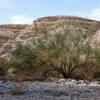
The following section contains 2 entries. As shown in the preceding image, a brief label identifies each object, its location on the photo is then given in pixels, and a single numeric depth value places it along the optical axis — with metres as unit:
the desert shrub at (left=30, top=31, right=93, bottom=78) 17.39
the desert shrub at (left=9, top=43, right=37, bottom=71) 17.92
